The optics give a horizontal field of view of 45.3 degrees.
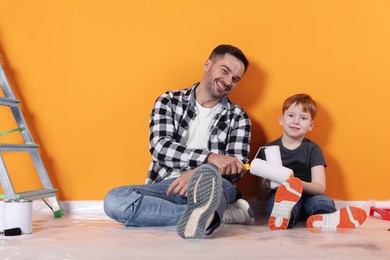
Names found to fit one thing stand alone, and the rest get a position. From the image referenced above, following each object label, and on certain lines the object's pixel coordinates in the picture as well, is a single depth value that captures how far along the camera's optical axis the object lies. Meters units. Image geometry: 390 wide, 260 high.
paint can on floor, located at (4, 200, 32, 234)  1.69
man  1.92
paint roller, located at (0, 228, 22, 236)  1.65
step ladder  2.35
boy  1.86
